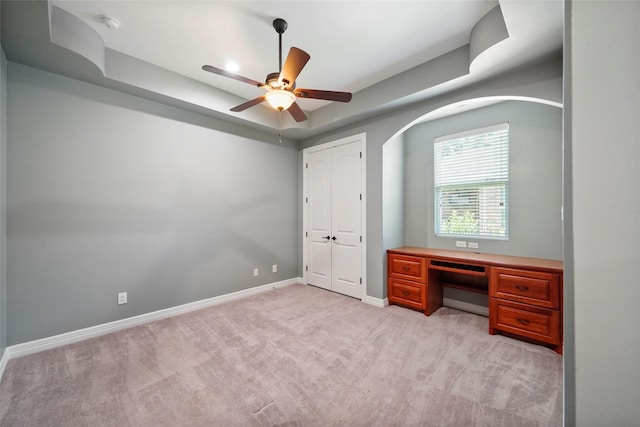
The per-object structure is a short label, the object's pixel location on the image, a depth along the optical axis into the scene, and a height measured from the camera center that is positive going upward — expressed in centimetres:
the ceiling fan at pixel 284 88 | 194 +109
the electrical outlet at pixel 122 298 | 278 -97
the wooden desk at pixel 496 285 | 233 -85
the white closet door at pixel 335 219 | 383 -9
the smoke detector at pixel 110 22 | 212 +169
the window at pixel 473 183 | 312 +41
